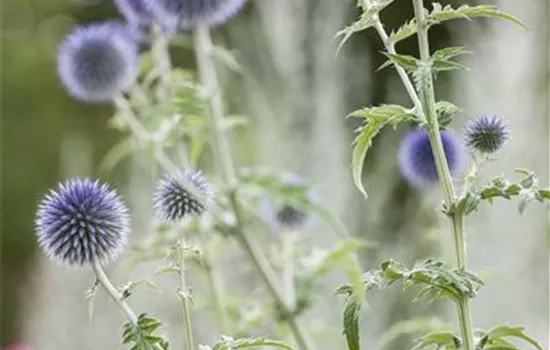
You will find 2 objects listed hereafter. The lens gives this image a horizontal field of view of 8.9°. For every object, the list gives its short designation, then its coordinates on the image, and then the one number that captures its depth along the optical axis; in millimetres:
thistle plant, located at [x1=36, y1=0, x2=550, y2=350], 1442
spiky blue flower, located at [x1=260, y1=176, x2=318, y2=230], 1761
